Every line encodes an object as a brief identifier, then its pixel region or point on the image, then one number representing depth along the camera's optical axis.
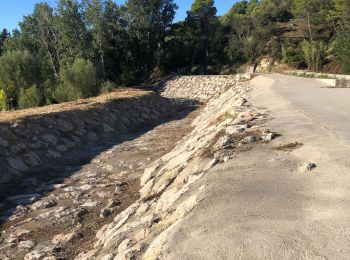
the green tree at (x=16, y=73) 26.19
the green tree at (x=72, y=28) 37.31
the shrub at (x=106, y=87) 28.39
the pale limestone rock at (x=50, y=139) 13.22
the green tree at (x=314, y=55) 37.28
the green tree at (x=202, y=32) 48.23
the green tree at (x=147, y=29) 44.28
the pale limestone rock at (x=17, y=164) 11.00
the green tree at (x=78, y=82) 26.13
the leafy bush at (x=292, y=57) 40.75
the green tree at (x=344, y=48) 28.39
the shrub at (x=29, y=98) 23.61
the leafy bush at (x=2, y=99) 22.91
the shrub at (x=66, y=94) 25.81
